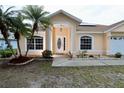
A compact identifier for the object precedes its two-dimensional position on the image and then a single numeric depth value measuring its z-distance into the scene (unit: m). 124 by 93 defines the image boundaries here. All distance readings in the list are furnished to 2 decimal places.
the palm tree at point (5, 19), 6.72
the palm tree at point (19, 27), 6.88
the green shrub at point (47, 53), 8.22
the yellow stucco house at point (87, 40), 9.07
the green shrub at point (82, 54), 8.64
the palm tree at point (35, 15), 7.44
